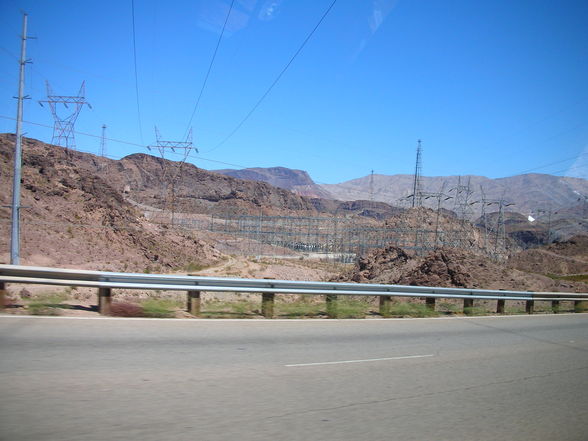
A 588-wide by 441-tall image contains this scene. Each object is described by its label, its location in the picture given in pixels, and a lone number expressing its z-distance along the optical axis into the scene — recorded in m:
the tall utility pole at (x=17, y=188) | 21.06
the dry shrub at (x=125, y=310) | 11.10
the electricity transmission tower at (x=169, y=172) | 139.25
